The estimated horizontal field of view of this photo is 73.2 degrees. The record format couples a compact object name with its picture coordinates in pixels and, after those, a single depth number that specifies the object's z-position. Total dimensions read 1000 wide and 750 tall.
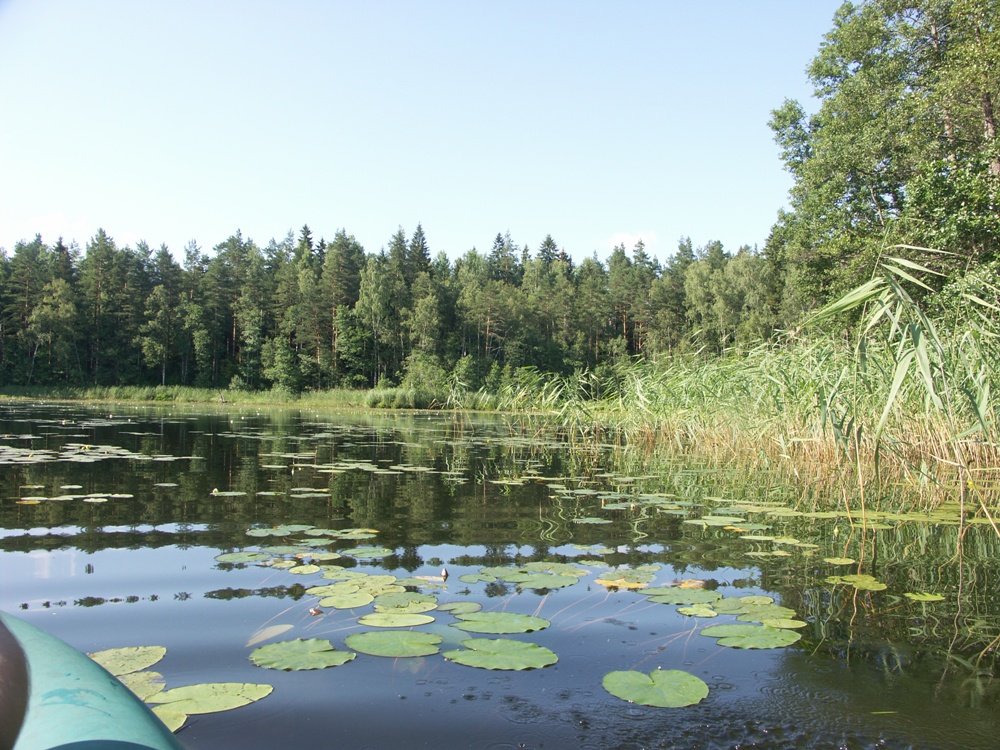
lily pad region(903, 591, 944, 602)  2.99
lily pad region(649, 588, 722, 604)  2.87
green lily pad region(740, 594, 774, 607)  2.83
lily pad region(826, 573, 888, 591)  3.14
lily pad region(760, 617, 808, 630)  2.55
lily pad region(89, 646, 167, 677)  1.99
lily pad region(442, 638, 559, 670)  2.11
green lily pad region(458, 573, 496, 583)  3.14
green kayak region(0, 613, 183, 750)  0.87
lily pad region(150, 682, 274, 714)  1.76
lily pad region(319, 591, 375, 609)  2.67
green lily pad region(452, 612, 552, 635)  2.43
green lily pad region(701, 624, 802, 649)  2.36
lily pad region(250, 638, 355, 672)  2.07
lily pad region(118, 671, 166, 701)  1.84
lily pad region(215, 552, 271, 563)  3.41
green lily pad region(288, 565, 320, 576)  3.18
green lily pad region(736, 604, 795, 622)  2.65
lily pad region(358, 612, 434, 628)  2.46
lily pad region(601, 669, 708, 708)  1.89
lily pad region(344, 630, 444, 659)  2.20
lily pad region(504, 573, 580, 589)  3.08
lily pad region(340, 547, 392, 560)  3.55
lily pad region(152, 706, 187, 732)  1.65
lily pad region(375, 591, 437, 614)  2.64
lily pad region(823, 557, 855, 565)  3.65
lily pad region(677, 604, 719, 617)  2.70
